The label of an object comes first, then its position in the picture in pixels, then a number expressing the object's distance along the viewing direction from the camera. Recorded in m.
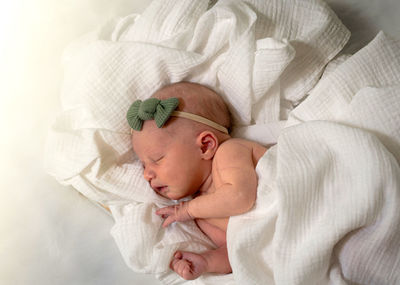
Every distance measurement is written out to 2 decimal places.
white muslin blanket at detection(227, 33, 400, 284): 0.77
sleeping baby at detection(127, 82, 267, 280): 0.98
